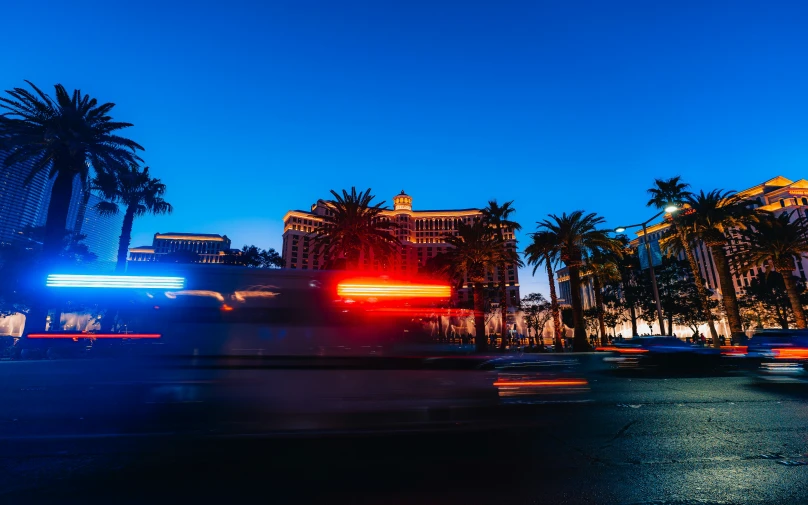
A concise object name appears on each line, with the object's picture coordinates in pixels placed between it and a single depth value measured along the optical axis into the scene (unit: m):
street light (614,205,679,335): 21.76
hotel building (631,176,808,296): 117.04
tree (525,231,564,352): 36.12
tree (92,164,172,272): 28.70
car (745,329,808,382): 13.44
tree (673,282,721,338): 56.84
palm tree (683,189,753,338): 31.70
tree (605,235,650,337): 57.66
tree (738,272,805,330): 57.76
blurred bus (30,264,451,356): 5.75
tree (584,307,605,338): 67.24
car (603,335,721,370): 14.00
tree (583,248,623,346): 37.97
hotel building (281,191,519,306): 144.50
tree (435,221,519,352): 36.97
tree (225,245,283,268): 64.50
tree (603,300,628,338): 64.75
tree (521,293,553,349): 62.95
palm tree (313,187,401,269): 34.06
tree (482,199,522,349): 43.06
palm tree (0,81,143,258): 24.55
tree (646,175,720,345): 33.97
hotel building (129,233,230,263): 158.38
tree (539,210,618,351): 35.22
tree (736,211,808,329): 34.34
